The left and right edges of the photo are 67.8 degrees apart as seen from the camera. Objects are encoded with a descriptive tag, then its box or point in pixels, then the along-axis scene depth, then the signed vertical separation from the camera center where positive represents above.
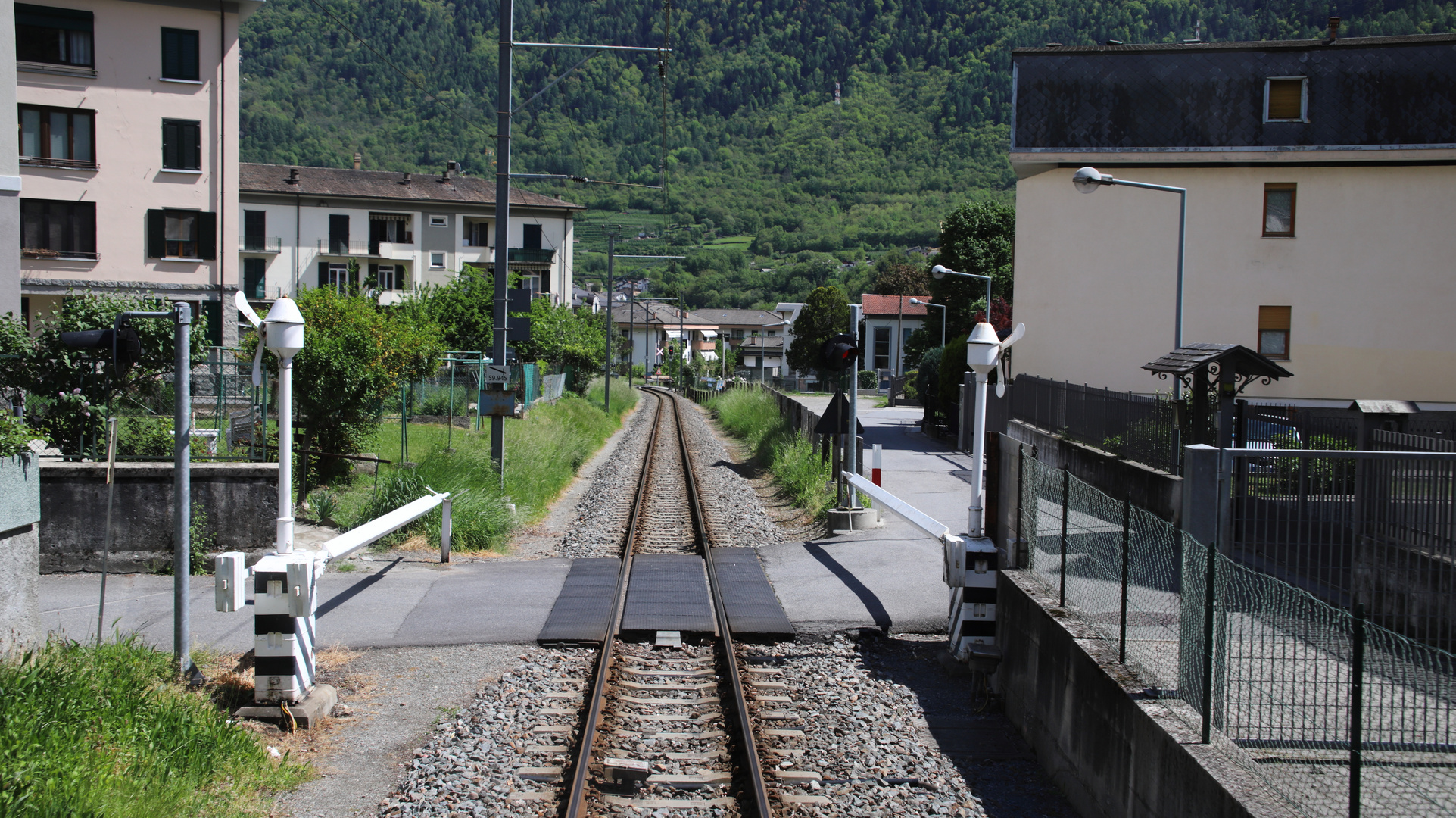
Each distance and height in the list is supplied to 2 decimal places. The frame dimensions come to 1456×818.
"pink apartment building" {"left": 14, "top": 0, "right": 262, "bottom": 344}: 32.72 +6.00
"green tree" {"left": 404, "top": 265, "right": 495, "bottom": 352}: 44.50 +1.35
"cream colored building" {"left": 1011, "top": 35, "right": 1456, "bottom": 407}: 27.23 +4.18
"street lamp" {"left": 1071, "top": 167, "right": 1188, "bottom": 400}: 18.14 +3.07
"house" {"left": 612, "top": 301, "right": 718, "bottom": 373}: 125.62 +2.84
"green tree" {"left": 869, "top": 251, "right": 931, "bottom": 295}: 95.94 +6.88
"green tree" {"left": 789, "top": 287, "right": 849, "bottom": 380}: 85.75 +2.83
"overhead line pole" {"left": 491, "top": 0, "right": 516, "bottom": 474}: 16.52 +2.77
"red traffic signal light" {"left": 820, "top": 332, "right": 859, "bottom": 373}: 15.20 +0.06
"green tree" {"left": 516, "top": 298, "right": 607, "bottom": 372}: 51.53 +0.49
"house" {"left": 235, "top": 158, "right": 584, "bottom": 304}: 58.56 +6.57
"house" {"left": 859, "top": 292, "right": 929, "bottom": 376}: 100.50 +3.08
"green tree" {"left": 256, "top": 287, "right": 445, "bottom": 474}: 17.17 -0.54
